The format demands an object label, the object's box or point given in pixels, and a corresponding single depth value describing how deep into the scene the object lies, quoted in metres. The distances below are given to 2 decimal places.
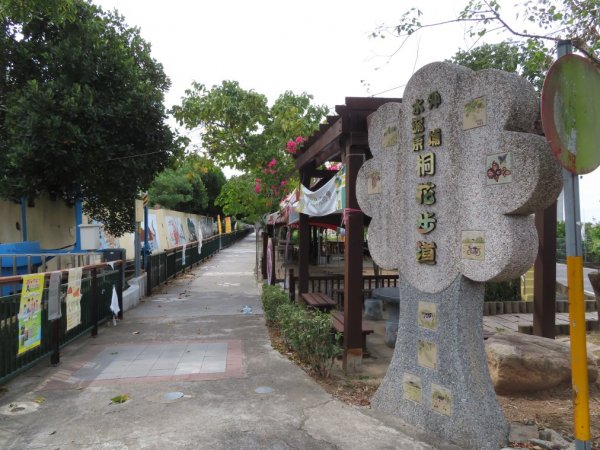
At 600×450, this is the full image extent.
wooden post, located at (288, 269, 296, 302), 9.52
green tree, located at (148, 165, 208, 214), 35.50
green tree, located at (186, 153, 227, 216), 46.84
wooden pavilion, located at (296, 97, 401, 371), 5.54
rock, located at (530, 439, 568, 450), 3.52
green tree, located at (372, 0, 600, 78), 5.48
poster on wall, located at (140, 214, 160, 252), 18.62
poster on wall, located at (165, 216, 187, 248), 22.53
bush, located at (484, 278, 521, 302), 9.88
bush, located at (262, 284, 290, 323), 8.16
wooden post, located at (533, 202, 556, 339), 5.35
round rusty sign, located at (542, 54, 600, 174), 2.39
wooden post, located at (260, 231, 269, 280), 14.59
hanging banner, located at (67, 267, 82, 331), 6.42
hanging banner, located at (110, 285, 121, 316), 8.41
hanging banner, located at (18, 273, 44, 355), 4.99
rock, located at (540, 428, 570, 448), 3.57
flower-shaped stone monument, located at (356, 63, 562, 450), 3.35
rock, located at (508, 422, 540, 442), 3.77
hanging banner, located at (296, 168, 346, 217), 6.05
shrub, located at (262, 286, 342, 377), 5.41
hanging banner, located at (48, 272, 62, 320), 5.69
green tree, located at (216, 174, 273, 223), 18.69
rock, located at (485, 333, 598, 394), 4.76
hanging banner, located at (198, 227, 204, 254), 21.92
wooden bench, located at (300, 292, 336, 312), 7.59
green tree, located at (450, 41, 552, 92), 6.10
